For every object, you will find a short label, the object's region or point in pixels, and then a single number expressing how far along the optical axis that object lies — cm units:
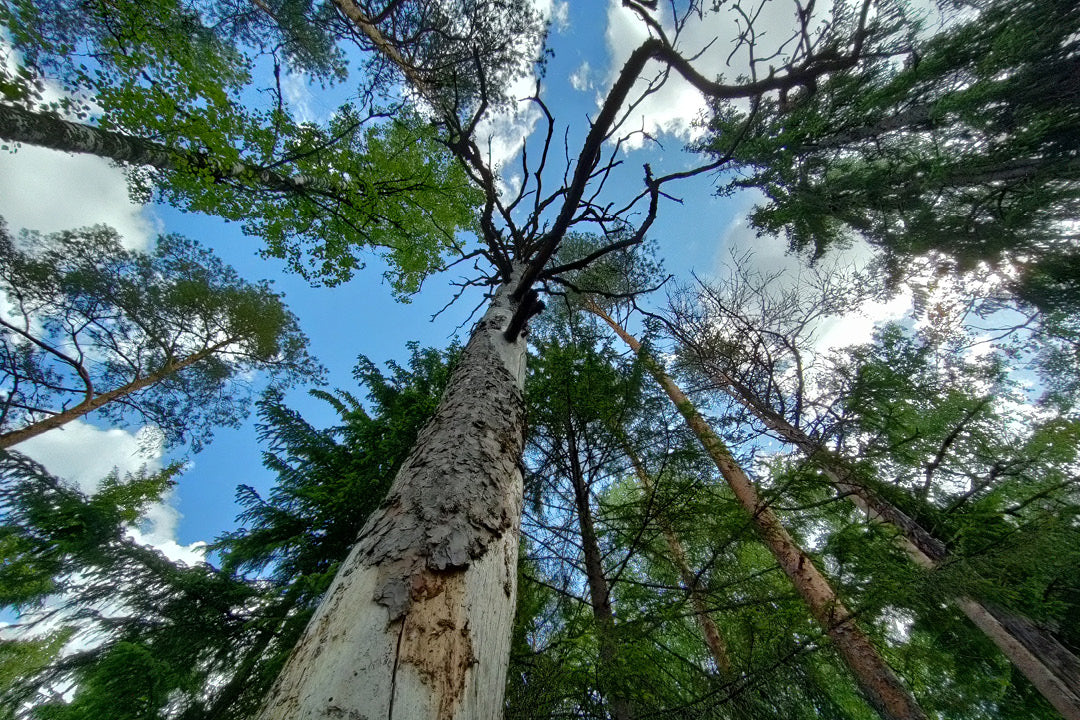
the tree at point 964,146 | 651
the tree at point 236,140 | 433
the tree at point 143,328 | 746
